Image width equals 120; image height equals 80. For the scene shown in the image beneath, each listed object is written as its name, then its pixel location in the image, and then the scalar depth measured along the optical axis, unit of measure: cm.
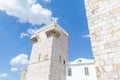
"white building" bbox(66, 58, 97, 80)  1180
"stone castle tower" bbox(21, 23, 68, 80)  1120
